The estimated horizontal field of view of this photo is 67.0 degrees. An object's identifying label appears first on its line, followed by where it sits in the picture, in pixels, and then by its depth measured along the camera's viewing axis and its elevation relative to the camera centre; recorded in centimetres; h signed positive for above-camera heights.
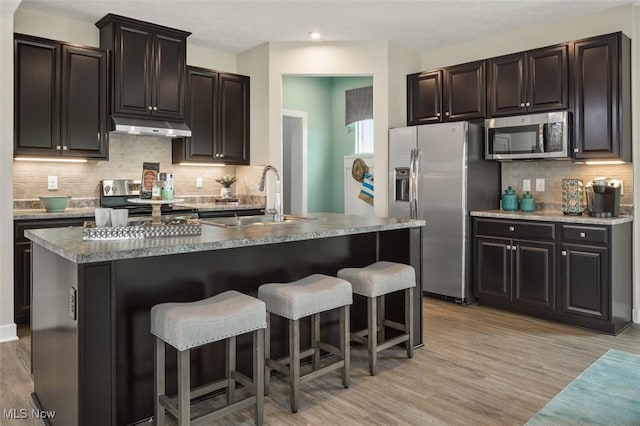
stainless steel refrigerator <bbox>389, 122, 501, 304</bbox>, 462 +11
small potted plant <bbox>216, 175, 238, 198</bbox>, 573 +24
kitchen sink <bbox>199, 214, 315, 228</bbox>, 317 -11
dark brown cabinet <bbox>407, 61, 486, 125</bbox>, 493 +118
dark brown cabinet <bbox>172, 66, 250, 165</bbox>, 530 +98
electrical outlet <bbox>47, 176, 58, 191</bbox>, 457 +21
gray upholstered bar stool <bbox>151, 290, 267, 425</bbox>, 204 -57
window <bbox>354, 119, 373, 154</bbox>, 709 +100
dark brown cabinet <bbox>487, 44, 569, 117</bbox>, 427 +114
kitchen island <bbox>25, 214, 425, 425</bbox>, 202 -43
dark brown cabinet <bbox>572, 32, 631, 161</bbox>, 394 +88
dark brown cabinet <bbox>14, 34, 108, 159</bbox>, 411 +95
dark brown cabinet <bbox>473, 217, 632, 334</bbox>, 379 -57
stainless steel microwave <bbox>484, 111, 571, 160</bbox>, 423 +62
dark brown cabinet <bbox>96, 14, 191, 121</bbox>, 457 +137
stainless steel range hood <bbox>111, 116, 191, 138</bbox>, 454 +76
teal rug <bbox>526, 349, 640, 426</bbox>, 242 -107
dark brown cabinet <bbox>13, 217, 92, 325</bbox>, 390 -51
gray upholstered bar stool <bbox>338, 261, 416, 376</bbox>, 291 -53
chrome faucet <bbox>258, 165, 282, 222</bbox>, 350 -4
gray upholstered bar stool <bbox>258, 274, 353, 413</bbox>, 247 -55
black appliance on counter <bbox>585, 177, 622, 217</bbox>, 394 +5
